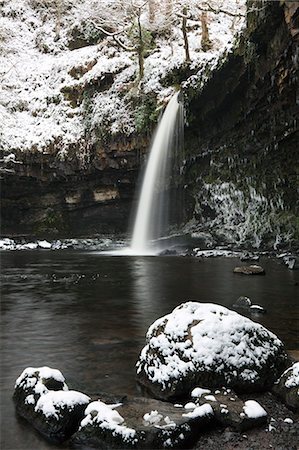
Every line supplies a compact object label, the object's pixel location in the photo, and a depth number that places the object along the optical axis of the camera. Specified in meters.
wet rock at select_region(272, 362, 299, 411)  3.97
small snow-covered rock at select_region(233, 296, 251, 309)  8.19
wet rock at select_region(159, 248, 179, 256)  20.33
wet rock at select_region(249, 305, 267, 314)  7.77
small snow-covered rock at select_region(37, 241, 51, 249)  24.92
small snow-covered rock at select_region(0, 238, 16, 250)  24.42
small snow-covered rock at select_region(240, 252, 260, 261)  16.23
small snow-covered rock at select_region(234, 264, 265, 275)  12.82
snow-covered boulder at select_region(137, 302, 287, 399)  4.37
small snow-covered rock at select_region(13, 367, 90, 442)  3.67
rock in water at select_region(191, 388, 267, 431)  3.70
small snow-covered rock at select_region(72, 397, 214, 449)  3.40
